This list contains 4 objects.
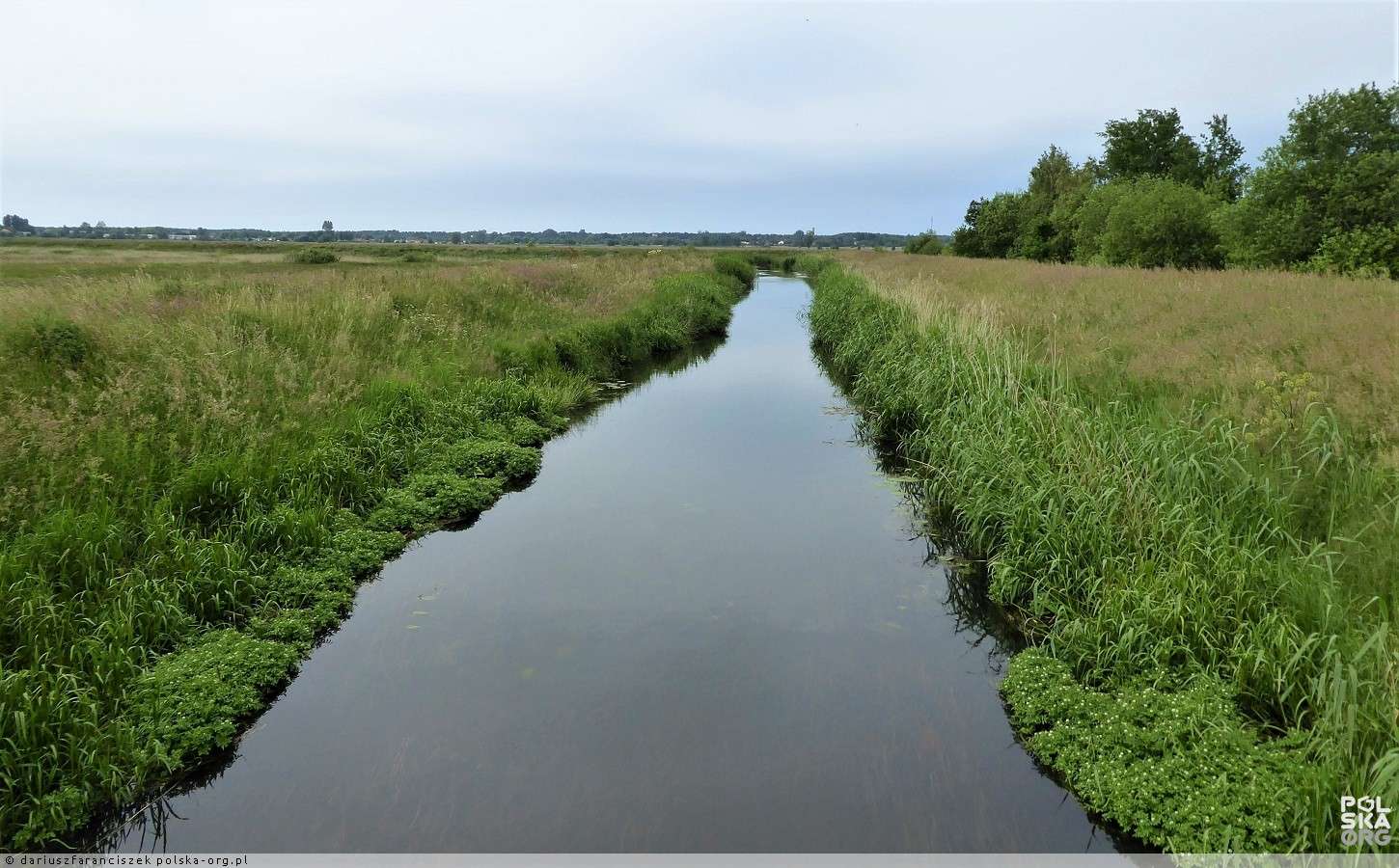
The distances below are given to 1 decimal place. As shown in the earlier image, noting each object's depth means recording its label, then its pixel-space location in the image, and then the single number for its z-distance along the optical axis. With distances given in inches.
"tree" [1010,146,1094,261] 1696.6
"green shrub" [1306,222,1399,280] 721.6
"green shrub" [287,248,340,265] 1797.5
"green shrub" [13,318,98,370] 312.7
